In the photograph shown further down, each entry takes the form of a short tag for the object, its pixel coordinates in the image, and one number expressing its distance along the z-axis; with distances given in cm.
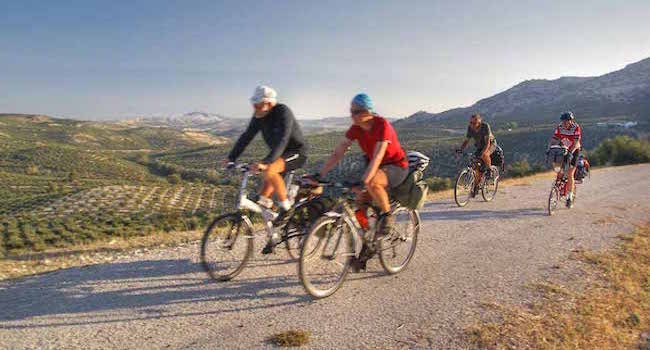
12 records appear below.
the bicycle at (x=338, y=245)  445
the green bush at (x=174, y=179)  7810
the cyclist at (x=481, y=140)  1069
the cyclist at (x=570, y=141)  947
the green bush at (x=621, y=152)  2527
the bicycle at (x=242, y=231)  491
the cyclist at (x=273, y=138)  500
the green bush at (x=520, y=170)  2234
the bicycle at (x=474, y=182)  1071
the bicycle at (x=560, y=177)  962
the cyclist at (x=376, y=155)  465
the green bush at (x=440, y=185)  1680
